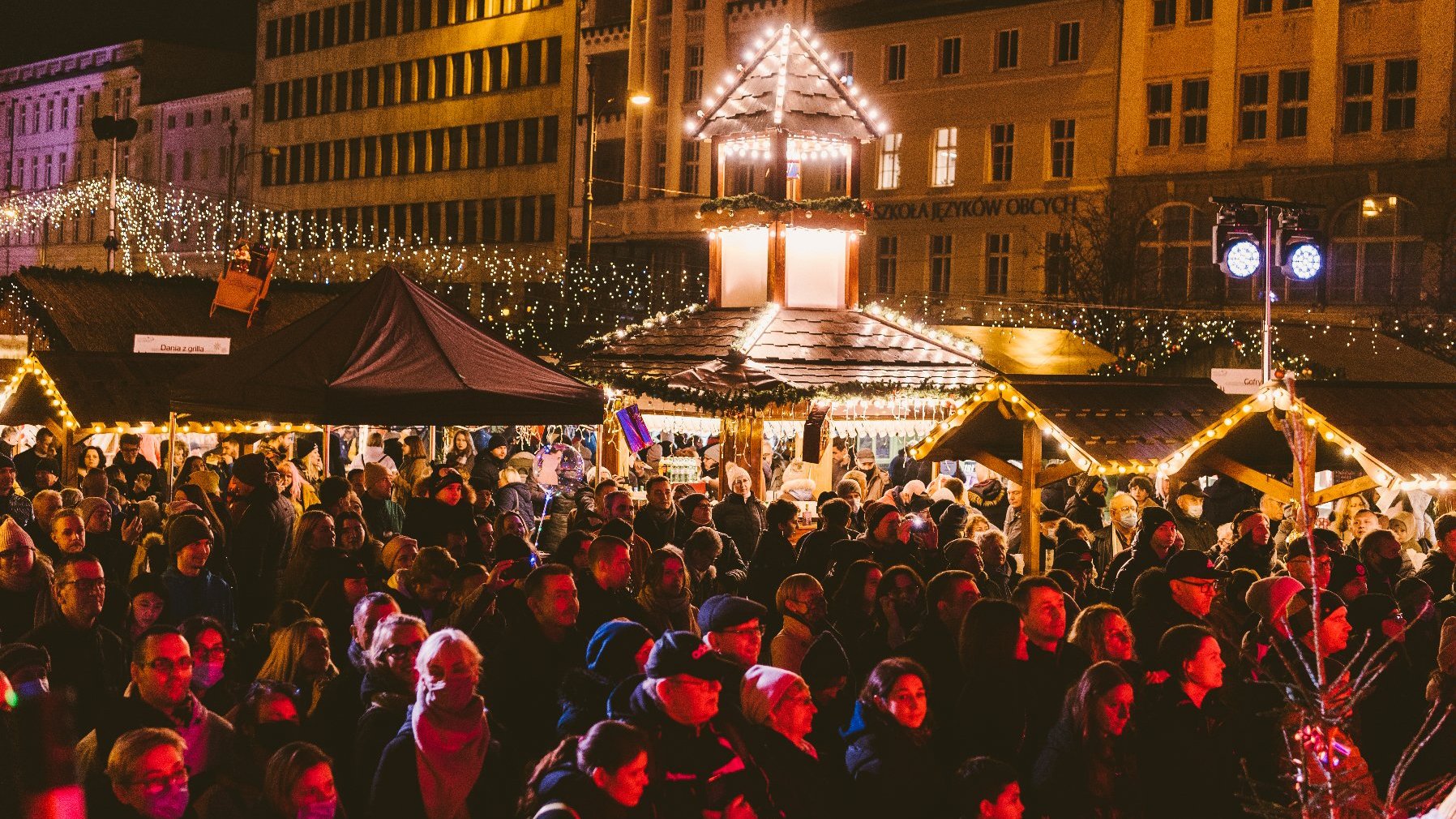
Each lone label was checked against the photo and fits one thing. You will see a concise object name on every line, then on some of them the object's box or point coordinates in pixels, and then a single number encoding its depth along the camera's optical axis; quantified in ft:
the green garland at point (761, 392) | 55.11
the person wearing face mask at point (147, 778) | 15.99
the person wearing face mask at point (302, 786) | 16.44
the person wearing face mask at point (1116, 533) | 43.11
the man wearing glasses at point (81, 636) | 23.32
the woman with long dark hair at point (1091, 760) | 19.61
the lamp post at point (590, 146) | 95.28
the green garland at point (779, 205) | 64.64
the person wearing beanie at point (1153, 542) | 33.81
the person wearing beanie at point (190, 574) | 27.35
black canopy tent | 33.32
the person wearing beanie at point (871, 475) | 59.41
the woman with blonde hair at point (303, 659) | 22.12
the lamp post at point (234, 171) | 181.78
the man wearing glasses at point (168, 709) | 18.97
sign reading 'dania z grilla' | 61.26
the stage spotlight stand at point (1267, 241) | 57.57
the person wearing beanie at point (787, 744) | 18.19
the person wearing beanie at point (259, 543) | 33.42
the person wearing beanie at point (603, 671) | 20.22
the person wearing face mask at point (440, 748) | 17.31
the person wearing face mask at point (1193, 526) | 42.47
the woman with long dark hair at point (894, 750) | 18.93
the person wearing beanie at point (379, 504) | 38.04
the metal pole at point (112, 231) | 99.10
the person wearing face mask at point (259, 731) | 18.88
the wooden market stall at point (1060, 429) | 45.11
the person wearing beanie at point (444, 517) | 35.01
